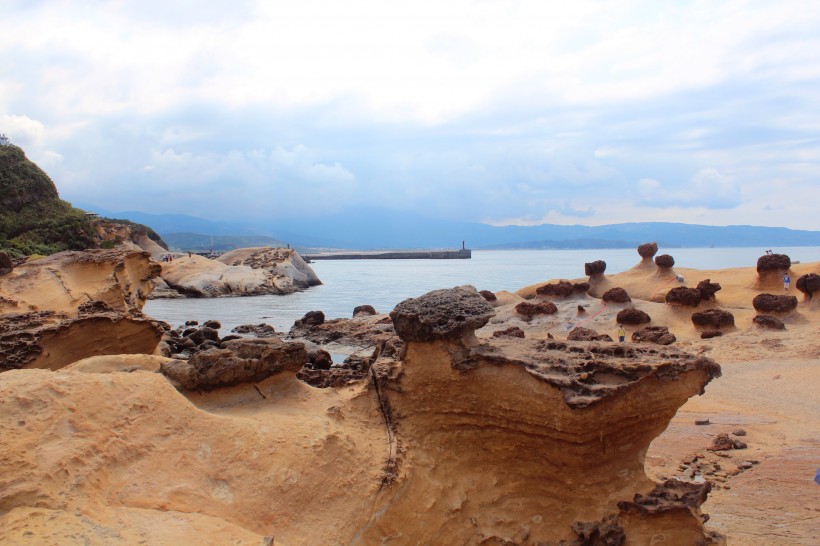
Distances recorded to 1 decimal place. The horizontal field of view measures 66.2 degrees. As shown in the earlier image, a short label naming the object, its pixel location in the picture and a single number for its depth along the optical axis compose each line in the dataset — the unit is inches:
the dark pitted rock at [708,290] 594.2
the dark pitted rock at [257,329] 667.4
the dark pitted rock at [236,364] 154.0
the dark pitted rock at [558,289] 695.7
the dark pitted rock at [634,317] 580.4
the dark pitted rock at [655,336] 498.3
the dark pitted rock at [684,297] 587.5
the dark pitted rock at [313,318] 709.3
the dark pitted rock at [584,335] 463.9
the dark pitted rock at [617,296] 627.8
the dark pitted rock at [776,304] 526.3
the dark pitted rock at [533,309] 650.2
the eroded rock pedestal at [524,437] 137.1
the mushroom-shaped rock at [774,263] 634.8
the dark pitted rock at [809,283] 547.5
